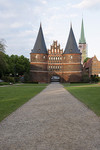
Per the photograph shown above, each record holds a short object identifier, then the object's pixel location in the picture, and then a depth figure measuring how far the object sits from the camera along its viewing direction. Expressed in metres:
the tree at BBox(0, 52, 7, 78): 33.25
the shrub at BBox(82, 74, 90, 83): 47.54
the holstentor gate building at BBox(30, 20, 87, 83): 50.04
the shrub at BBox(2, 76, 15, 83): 43.47
